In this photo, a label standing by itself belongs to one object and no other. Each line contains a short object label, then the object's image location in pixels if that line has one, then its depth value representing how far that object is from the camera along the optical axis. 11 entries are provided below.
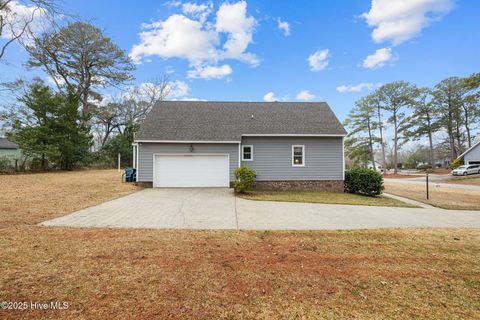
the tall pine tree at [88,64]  25.30
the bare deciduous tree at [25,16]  5.14
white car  29.02
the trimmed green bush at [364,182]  12.33
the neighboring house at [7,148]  32.22
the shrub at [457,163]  34.72
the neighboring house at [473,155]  31.67
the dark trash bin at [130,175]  14.84
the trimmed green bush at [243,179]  11.35
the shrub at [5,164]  18.40
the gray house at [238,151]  13.20
